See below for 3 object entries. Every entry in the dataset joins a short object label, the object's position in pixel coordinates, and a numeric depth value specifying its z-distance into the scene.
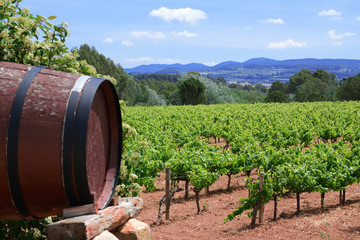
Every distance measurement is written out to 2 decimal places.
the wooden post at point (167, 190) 9.88
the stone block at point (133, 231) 4.37
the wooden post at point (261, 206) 8.81
